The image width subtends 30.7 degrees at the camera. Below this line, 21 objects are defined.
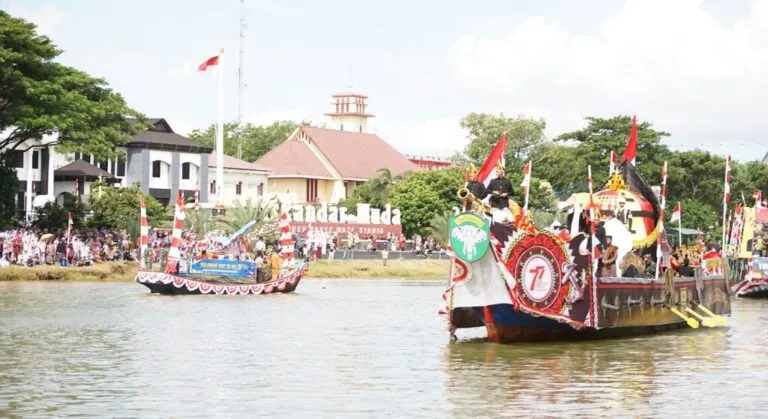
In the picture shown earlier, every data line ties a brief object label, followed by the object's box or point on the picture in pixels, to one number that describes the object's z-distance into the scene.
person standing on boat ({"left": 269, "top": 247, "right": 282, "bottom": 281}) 50.31
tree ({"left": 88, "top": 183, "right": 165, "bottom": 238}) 68.75
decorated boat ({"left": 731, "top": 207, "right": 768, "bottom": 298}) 52.94
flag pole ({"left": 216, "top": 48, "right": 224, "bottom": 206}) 77.69
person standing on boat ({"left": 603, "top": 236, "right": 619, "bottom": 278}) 30.00
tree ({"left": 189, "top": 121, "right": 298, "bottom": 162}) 140.75
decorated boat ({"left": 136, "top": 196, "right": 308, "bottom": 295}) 46.66
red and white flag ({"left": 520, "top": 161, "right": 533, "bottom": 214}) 30.25
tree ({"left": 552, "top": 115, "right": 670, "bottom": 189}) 98.50
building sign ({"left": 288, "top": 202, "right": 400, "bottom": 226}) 83.56
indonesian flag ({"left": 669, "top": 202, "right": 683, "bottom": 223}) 39.17
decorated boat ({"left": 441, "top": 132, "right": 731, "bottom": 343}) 27.55
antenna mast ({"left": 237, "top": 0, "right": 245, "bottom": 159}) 126.80
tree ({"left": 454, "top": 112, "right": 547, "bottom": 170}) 119.25
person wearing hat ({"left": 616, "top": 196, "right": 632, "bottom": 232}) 33.59
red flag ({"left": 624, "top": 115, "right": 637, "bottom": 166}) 35.38
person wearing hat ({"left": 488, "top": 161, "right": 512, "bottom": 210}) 29.00
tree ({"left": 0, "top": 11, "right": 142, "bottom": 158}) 56.47
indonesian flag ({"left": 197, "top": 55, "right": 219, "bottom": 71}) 70.19
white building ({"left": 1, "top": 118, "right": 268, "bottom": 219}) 77.25
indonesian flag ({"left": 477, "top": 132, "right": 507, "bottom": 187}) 29.09
